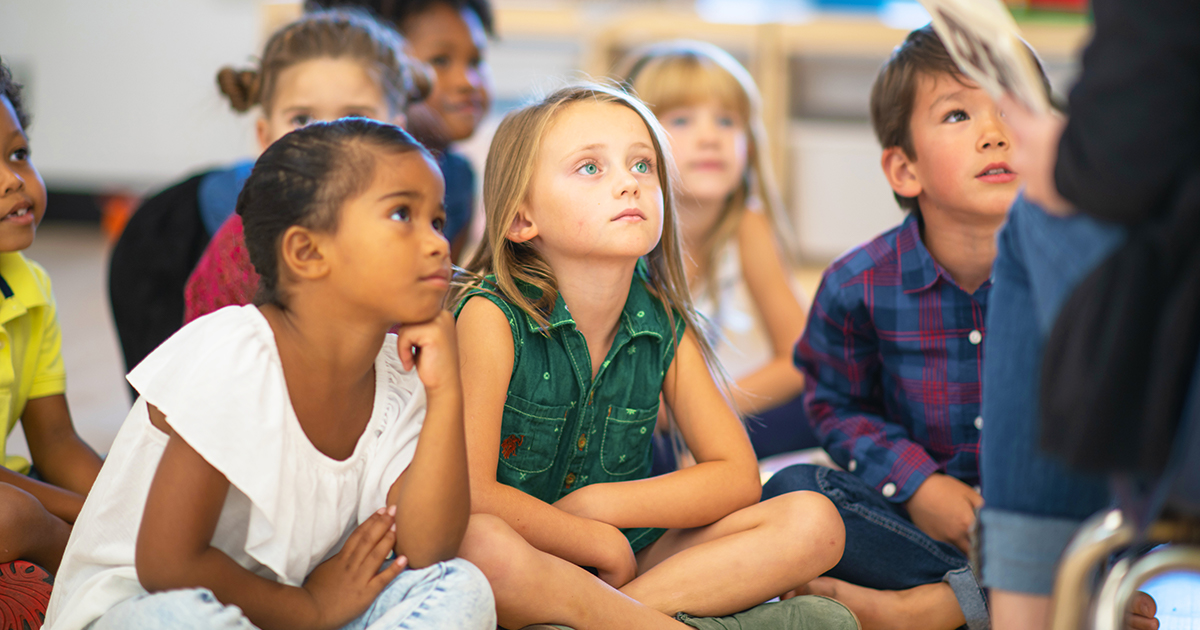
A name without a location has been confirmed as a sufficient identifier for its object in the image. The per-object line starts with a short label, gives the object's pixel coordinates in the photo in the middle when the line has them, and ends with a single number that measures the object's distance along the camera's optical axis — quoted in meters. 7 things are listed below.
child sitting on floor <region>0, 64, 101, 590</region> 2.80
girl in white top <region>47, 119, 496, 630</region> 2.58
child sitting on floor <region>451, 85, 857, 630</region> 2.75
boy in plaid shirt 2.88
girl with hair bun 3.01
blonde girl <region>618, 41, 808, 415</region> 3.41
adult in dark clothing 2.37
